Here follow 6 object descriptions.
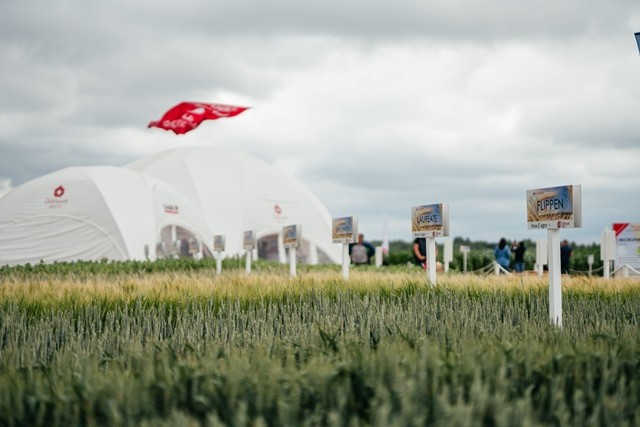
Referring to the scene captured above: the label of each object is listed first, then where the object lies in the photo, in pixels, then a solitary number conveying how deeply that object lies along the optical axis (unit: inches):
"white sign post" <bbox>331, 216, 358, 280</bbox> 460.1
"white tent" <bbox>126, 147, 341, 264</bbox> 1282.0
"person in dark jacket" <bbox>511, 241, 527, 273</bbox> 918.4
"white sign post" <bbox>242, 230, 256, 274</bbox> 629.7
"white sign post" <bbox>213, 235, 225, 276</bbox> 676.1
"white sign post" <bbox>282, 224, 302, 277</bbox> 524.6
